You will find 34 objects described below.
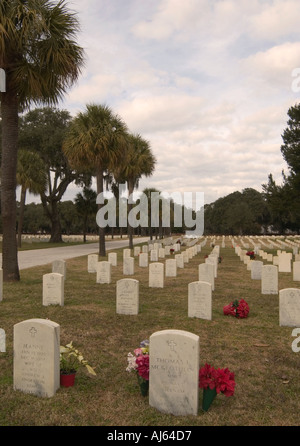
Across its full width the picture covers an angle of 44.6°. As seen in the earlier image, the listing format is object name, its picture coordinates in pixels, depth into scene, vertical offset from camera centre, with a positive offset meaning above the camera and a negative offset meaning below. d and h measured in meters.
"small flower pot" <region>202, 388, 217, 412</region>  3.94 -1.85
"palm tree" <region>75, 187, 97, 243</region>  43.06 +2.97
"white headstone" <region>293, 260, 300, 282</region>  13.91 -1.72
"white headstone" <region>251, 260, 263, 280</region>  14.01 -1.70
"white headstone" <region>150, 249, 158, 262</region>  20.77 -1.71
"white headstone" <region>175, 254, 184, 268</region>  17.91 -1.72
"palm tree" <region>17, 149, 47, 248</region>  29.77 +4.33
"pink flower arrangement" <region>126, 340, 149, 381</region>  4.17 -1.58
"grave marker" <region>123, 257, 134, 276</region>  15.27 -1.71
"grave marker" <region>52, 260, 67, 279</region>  13.08 -1.43
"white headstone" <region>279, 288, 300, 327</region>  7.47 -1.72
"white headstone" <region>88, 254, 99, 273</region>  15.77 -1.60
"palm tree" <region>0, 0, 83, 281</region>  10.83 +4.93
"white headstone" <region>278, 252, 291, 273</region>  16.75 -1.71
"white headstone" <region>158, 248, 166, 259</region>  23.50 -1.80
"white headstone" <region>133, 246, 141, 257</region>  26.98 -1.88
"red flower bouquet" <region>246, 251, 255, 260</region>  19.27 -1.56
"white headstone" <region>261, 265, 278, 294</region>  10.84 -1.61
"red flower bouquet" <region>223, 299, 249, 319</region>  8.01 -1.84
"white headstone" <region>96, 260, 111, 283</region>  12.62 -1.61
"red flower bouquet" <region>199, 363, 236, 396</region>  3.92 -1.67
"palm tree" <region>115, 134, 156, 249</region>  31.69 +5.53
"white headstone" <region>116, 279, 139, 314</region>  8.27 -1.64
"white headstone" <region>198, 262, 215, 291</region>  11.33 -1.46
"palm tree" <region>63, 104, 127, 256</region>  22.97 +5.42
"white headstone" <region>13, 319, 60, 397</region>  4.28 -1.56
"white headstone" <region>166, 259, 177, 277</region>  14.62 -1.69
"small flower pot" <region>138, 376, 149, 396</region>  4.27 -1.87
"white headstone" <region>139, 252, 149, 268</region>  18.42 -1.73
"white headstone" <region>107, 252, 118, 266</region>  17.57 -1.56
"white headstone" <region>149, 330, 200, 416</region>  3.92 -1.60
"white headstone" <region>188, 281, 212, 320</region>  7.89 -1.62
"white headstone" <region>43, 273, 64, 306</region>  8.93 -1.59
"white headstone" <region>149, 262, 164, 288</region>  11.91 -1.61
